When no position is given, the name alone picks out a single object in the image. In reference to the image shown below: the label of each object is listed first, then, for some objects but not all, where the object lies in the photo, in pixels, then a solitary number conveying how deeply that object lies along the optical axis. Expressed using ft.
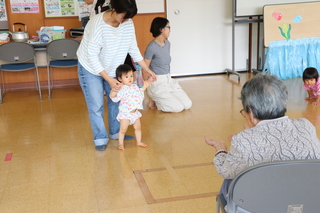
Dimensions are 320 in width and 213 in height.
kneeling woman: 14.19
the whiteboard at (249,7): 19.34
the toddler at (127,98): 10.10
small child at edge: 14.64
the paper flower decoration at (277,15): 19.18
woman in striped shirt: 9.60
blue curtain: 19.48
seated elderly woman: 4.58
